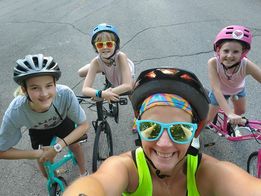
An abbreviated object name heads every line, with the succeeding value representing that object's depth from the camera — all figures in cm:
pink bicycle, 219
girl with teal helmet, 235
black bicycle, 241
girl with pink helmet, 228
